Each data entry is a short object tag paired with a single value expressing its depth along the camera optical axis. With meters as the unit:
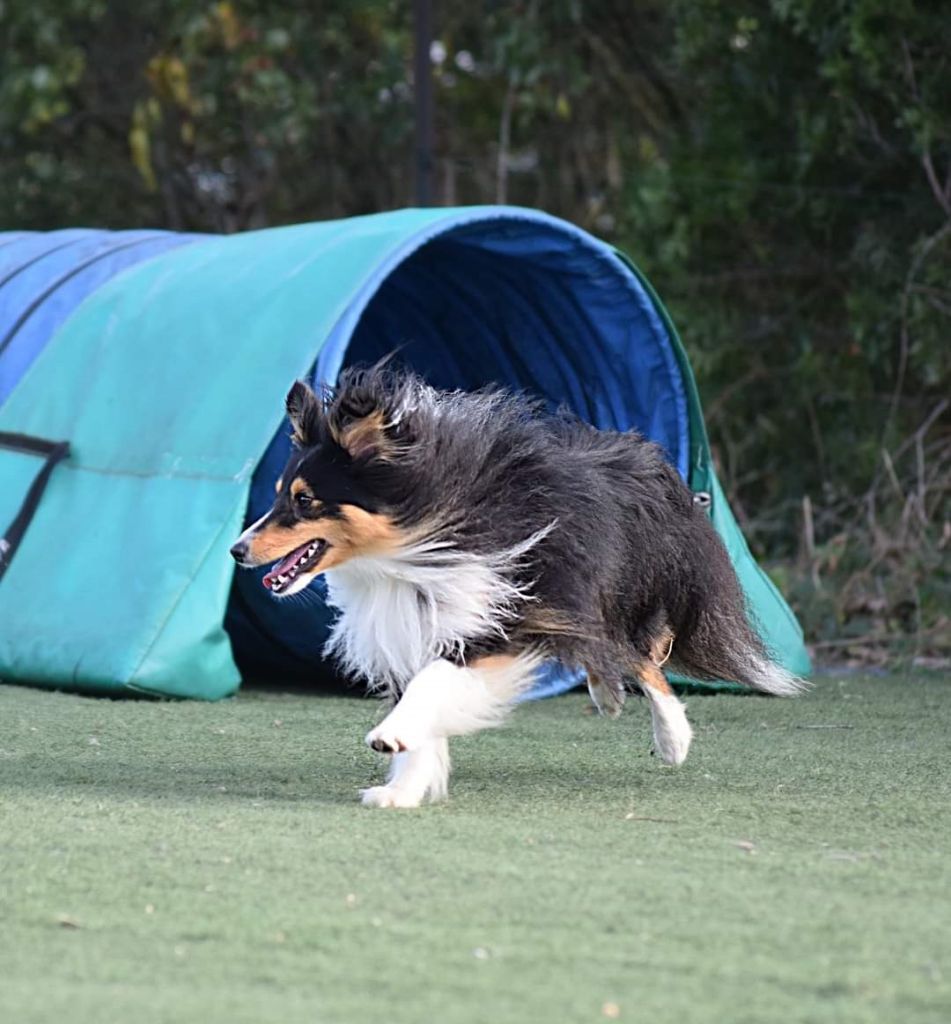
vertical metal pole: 22.58
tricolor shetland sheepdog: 9.22
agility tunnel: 13.23
